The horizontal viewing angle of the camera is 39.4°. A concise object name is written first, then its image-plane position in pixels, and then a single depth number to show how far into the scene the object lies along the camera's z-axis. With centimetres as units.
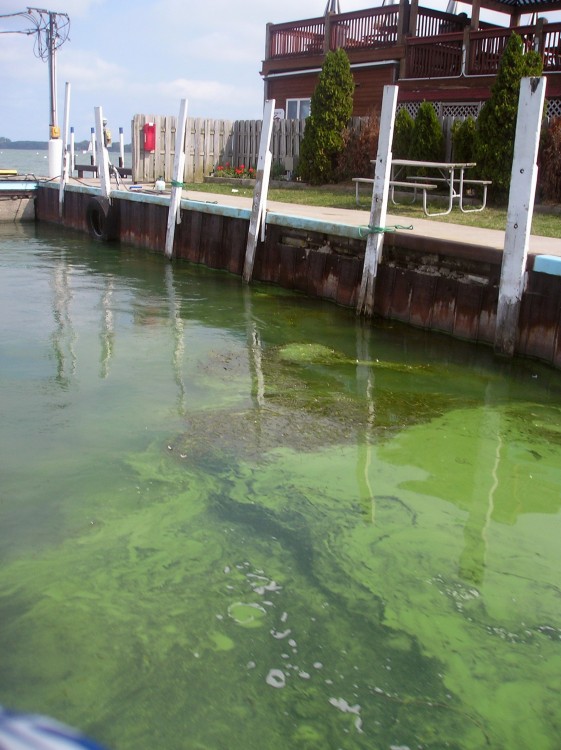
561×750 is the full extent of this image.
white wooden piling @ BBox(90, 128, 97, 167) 2645
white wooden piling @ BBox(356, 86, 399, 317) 916
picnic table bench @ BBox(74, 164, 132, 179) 2241
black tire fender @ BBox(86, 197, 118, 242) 1617
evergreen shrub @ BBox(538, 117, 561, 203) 1331
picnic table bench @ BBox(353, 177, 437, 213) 1120
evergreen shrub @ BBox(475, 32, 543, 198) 1397
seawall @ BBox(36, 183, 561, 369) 765
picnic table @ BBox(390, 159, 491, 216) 1180
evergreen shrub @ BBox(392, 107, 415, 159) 1595
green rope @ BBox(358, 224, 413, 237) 930
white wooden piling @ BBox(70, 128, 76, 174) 2255
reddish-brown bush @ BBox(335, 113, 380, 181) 1719
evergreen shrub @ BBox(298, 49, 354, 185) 1794
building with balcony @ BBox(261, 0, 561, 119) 1825
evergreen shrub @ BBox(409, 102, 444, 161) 1548
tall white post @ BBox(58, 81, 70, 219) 1848
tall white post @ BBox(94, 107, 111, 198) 1560
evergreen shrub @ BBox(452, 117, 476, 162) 1482
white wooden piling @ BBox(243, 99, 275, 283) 1134
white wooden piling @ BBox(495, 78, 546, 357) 745
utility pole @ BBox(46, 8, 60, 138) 2183
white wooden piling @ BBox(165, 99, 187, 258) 1343
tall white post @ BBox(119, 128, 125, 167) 2606
